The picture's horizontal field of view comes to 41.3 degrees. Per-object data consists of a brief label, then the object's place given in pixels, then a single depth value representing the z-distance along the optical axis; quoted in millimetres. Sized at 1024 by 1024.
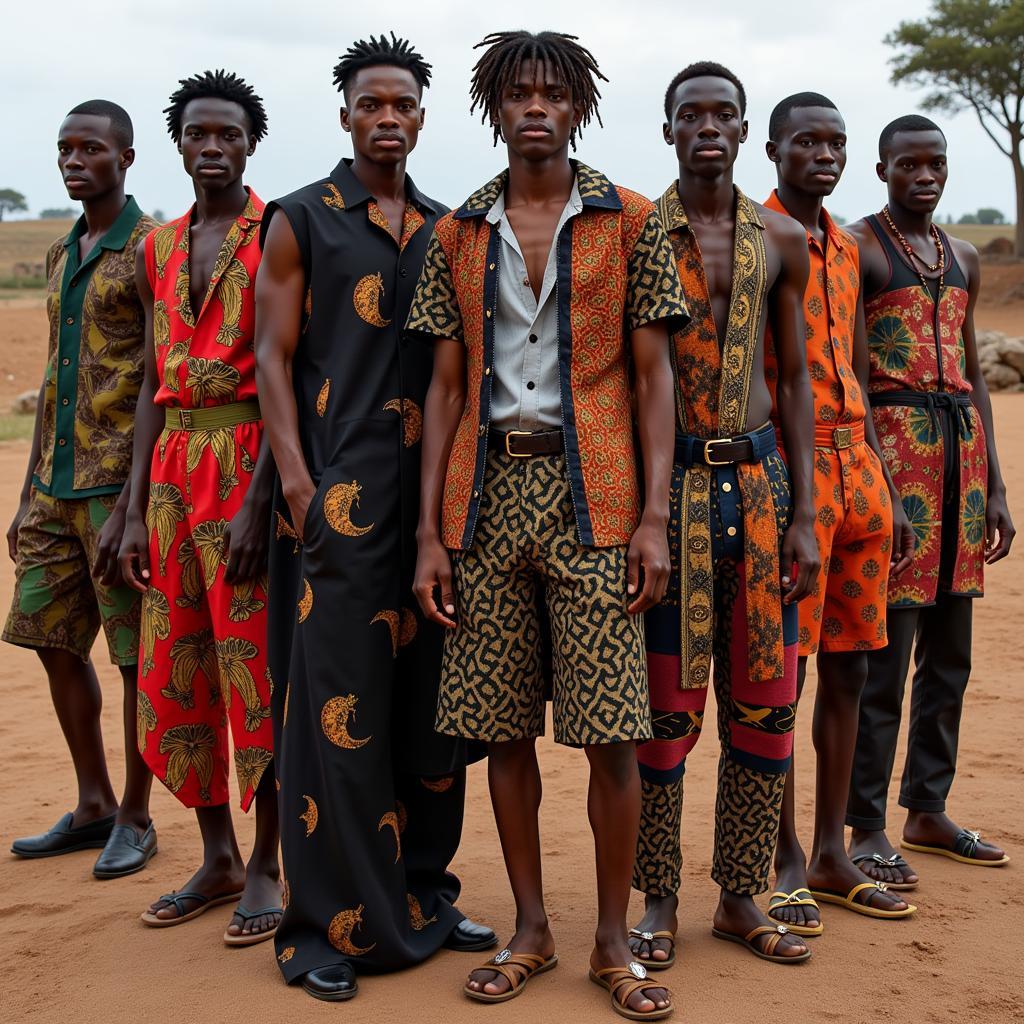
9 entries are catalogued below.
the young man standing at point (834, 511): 4145
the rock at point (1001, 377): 17688
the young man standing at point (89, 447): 4727
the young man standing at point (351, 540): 3719
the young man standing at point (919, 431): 4566
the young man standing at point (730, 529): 3697
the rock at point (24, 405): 18891
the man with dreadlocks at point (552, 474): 3484
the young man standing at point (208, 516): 4098
